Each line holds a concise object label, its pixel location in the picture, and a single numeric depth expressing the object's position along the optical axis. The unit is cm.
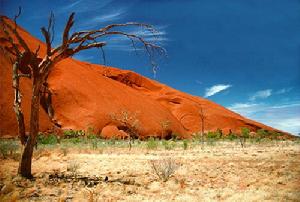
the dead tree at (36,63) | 948
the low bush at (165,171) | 972
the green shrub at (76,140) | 3483
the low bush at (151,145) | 2699
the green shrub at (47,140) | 3188
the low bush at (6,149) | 1474
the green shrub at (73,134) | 4276
